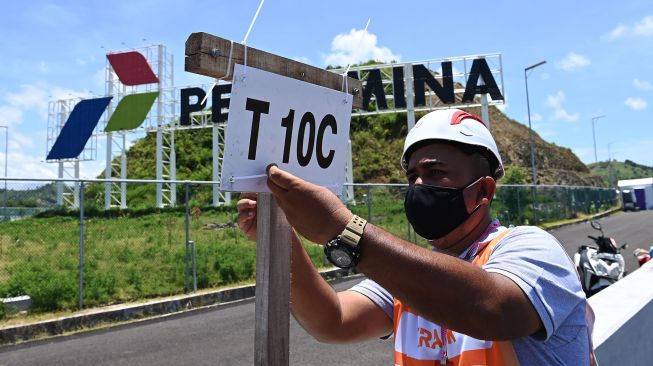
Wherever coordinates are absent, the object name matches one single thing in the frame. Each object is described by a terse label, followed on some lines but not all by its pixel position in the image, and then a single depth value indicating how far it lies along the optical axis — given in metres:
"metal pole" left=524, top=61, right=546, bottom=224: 29.17
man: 1.24
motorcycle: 7.29
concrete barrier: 2.73
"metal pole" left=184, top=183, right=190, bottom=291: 9.59
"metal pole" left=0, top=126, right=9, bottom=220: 8.01
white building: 45.66
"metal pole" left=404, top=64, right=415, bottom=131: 26.04
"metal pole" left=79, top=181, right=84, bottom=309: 8.23
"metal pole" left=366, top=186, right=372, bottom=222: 13.45
